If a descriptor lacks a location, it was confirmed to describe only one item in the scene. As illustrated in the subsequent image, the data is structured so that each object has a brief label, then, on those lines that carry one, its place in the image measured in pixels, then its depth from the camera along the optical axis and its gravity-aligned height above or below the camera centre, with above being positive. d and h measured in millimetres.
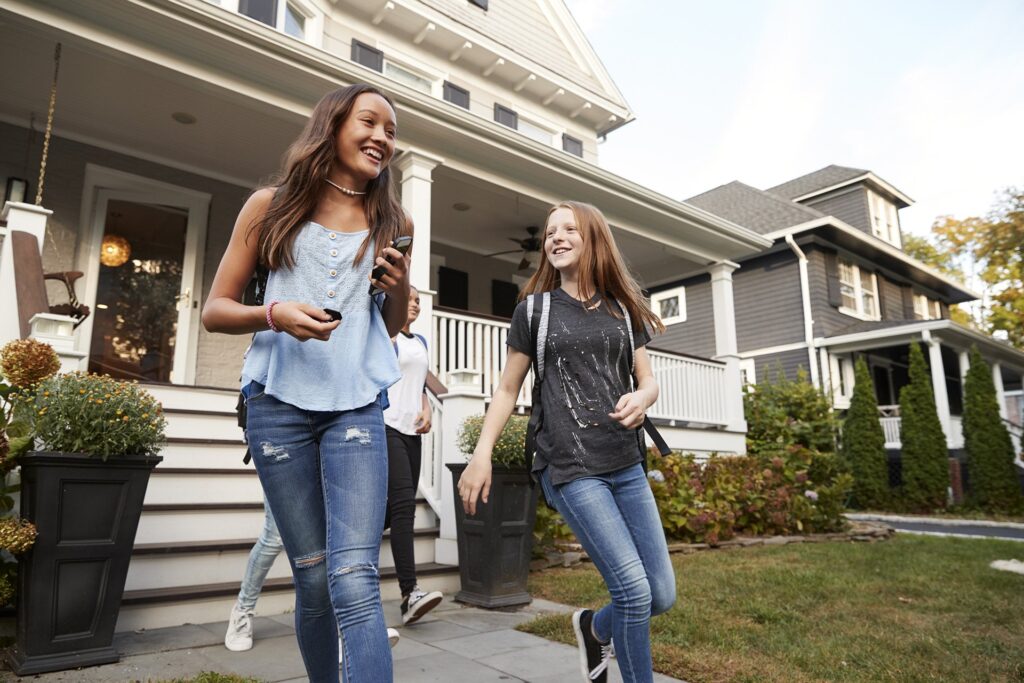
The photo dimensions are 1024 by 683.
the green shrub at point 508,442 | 4309 +30
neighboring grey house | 16406 +3876
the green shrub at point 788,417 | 11453 +501
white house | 4441 +2983
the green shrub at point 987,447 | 13484 -36
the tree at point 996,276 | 22797 +5554
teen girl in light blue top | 1450 +184
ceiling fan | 9977 +2900
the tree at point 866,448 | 14109 -50
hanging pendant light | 7109 +2030
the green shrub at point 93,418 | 2908 +128
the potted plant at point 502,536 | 4125 -540
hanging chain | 5315 +2967
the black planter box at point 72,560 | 2764 -459
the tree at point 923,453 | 13680 -150
